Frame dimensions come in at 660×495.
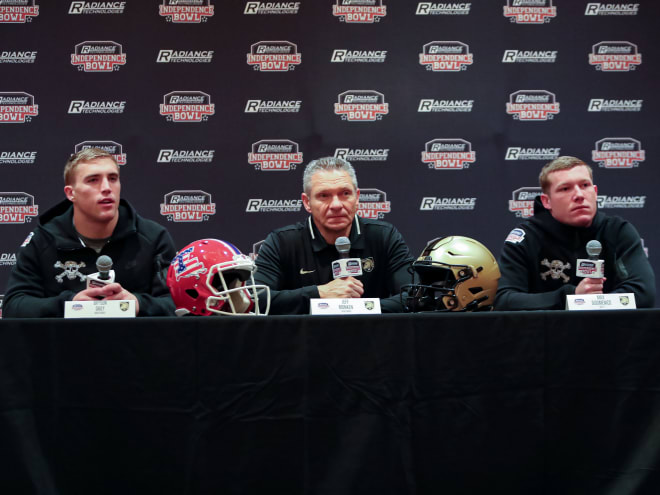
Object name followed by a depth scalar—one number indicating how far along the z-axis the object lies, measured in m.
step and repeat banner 5.03
